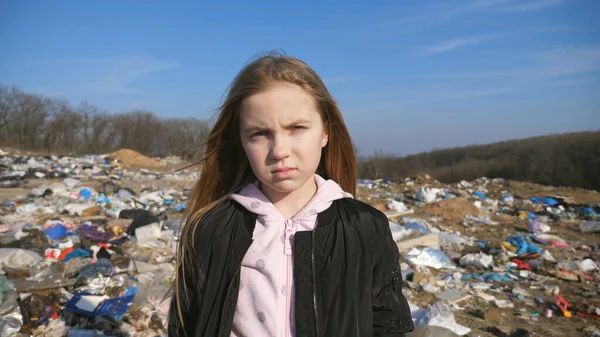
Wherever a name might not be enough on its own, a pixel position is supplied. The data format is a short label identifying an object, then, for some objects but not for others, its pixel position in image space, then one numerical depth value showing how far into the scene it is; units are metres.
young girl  1.32
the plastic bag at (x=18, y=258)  4.20
